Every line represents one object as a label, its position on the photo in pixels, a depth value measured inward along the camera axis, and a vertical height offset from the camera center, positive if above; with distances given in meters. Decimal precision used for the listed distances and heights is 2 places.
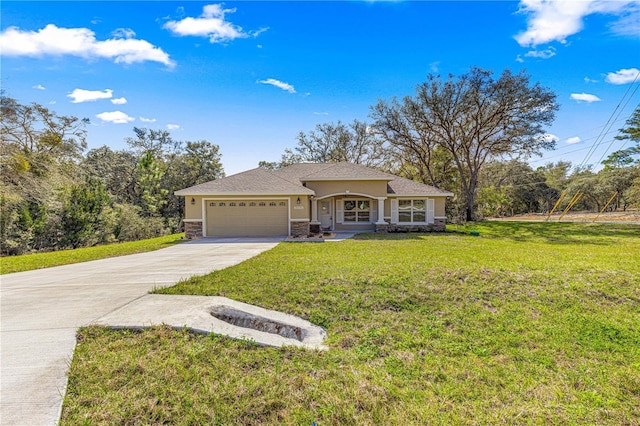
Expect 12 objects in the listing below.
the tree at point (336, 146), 31.61 +6.79
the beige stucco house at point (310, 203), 15.25 +0.37
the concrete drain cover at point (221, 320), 3.89 -1.49
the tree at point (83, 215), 16.77 -0.13
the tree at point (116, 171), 27.08 +3.69
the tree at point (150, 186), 25.44 +2.21
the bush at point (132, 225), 20.34 -0.95
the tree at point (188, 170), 28.47 +3.89
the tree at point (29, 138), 12.00 +3.18
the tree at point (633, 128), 24.47 +6.50
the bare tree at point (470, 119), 21.45 +6.89
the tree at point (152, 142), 30.84 +7.17
